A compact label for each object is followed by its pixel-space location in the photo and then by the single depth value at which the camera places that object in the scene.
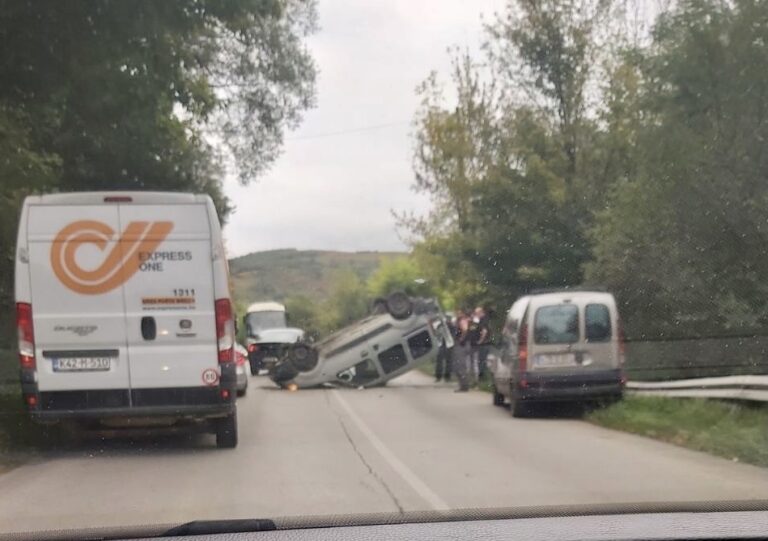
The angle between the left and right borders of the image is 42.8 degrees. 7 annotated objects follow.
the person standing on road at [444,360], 13.28
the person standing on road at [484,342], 12.70
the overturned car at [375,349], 12.77
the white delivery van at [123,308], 9.03
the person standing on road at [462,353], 12.64
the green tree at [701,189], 10.91
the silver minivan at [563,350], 12.07
